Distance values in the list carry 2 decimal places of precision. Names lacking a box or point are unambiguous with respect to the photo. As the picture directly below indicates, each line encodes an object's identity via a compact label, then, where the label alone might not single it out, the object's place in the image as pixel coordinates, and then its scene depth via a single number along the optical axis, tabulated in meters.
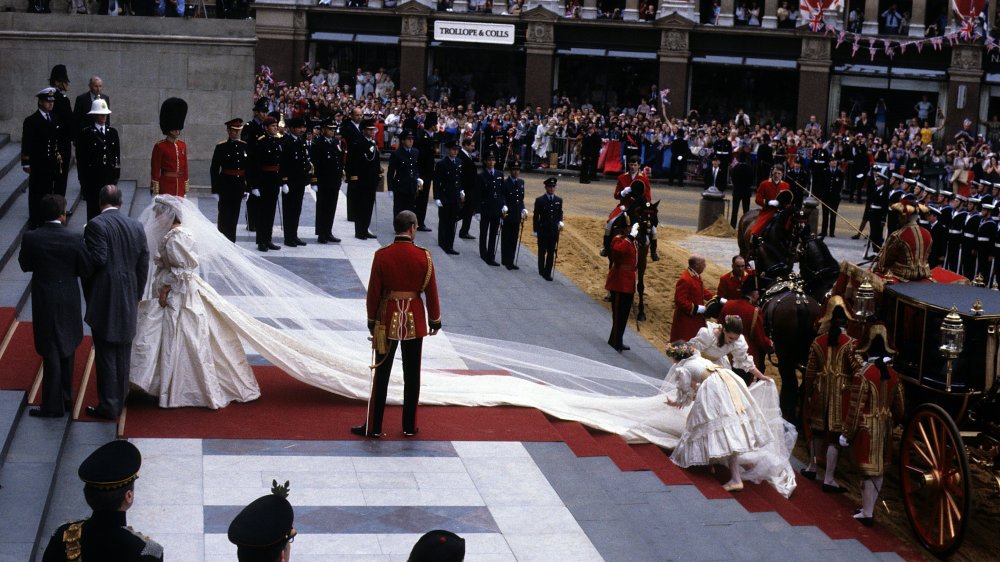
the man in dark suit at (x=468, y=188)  22.65
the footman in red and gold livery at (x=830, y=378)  11.35
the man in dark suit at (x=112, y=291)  10.27
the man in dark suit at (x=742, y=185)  27.94
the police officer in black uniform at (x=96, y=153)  16.23
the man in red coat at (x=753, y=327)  13.53
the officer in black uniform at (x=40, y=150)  15.77
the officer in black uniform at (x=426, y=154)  24.64
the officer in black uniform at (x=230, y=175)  18.81
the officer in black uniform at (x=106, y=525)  5.38
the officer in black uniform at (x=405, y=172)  21.97
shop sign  45.38
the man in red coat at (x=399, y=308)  11.05
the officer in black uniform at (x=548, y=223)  20.34
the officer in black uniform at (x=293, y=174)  19.81
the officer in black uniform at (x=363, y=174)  21.30
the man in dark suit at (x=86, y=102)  17.32
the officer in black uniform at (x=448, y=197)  21.44
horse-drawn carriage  10.16
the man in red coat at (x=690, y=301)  14.91
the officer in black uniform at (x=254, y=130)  19.67
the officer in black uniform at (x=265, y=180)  19.22
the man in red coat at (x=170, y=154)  16.20
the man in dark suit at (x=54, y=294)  9.94
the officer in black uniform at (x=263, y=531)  4.99
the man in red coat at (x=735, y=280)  14.71
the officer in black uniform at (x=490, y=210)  21.22
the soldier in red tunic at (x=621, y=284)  16.39
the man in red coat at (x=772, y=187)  20.59
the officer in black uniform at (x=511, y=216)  21.06
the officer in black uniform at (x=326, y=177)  20.53
